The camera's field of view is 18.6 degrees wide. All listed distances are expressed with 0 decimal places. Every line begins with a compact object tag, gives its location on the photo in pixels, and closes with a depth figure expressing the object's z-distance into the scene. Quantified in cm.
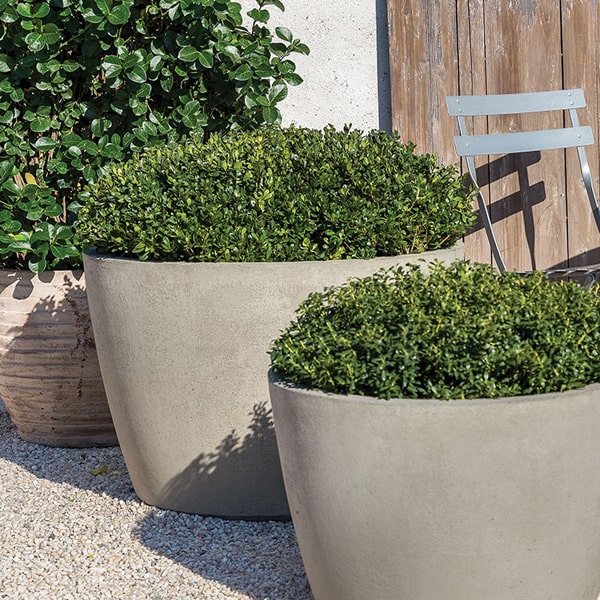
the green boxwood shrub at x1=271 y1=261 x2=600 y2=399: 405
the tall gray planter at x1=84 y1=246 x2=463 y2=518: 541
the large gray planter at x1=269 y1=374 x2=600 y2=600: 392
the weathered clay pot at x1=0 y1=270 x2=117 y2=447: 719
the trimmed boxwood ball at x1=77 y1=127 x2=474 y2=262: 557
